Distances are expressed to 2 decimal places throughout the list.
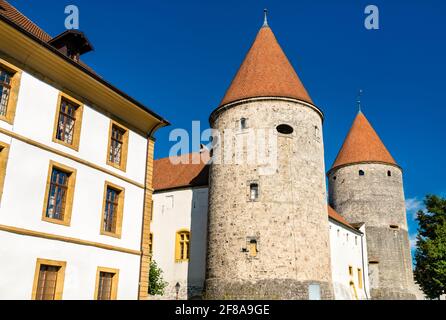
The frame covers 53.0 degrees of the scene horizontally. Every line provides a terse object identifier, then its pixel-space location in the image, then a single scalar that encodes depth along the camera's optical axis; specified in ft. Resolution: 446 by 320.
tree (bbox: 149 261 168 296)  79.36
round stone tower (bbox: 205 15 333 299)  70.33
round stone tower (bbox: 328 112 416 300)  113.29
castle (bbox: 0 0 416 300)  36.14
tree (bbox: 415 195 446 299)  93.50
